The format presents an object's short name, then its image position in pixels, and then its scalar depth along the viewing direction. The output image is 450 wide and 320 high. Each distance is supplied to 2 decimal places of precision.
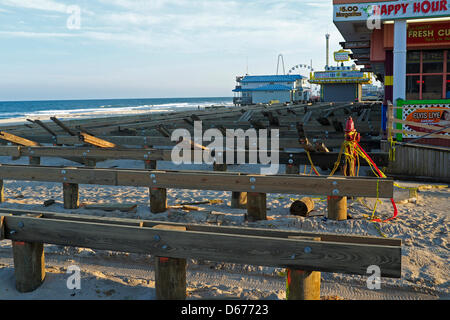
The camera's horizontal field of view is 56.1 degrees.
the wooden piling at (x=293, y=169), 8.84
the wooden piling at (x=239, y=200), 8.12
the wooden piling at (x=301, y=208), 7.60
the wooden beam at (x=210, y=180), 6.23
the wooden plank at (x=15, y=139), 11.61
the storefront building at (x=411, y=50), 13.01
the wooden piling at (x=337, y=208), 7.08
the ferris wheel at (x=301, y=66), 112.19
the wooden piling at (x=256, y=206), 7.21
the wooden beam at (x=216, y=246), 3.62
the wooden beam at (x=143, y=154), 8.58
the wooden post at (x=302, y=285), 3.80
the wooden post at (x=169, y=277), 4.20
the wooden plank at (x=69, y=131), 13.55
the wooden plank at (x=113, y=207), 7.96
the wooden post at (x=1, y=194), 8.75
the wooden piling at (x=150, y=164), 9.88
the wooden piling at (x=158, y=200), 7.67
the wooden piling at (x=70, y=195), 8.05
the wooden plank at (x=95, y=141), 10.60
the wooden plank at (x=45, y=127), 14.22
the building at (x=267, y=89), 78.12
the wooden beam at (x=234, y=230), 3.97
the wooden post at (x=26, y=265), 4.57
